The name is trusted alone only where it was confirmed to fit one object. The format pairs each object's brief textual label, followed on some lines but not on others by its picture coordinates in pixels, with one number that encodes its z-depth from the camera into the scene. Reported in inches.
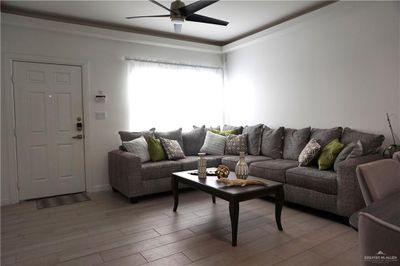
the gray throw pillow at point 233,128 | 197.5
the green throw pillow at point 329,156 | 125.6
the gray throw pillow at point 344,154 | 121.3
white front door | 153.2
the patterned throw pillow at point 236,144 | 182.5
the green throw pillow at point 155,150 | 165.9
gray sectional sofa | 110.0
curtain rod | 184.5
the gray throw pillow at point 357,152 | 117.6
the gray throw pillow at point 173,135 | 182.9
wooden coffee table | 97.0
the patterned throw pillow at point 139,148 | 162.0
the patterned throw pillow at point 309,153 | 133.5
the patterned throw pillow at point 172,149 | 169.6
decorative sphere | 117.6
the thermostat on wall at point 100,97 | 173.6
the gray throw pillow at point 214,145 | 187.5
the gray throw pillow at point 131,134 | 173.3
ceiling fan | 106.8
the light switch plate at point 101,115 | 174.3
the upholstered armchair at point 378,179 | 54.9
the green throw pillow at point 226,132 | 195.8
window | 188.1
